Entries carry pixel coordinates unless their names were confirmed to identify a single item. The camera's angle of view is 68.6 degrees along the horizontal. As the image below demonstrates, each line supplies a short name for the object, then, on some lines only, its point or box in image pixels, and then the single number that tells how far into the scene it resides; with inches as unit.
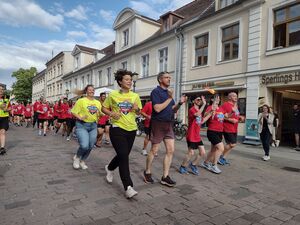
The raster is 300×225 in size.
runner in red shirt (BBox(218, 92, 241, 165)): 202.0
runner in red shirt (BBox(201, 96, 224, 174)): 182.7
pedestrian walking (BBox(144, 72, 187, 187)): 142.0
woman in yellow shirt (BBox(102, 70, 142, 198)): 125.6
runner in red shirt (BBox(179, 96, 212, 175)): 176.2
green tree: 2209.1
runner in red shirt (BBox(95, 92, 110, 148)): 282.2
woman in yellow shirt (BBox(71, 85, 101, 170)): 176.1
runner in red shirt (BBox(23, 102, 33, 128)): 608.2
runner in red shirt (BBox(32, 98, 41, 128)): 426.4
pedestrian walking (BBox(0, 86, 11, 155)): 226.2
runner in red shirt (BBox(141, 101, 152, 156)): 244.0
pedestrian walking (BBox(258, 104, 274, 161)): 245.1
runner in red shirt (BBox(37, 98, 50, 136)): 405.4
